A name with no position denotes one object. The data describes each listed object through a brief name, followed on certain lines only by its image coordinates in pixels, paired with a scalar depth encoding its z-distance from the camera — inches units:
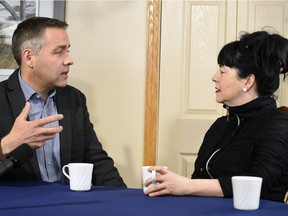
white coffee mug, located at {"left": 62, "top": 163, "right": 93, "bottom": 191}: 94.6
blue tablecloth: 80.3
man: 119.2
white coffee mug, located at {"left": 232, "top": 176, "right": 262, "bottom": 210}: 81.6
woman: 100.1
